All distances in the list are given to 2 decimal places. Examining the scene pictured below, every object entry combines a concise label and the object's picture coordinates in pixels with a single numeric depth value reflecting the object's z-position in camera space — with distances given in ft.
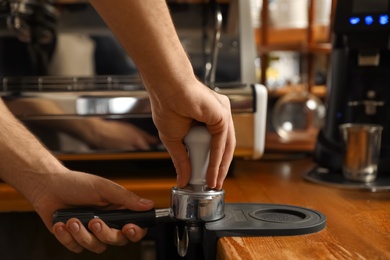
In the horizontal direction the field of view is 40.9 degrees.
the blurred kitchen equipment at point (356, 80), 3.10
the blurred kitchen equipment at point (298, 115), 4.58
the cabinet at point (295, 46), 4.32
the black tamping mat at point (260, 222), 2.01
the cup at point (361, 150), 2.91
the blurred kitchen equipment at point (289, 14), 5.33
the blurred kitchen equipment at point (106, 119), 2.94
